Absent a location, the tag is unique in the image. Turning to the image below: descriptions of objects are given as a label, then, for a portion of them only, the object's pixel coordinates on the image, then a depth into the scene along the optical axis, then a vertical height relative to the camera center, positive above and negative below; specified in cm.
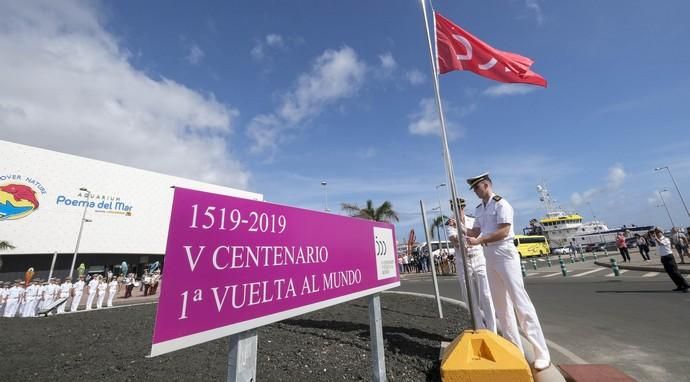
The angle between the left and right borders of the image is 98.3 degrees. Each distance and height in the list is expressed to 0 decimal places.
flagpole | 290 +111
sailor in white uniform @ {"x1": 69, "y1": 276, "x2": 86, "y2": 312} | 1341 -47
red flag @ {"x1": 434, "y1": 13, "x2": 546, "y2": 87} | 468 +321
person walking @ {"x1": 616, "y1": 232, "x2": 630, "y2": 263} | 1652 +48
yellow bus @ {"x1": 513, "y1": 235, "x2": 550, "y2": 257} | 3450 +161
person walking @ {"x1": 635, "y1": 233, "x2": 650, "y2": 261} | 1656 +42
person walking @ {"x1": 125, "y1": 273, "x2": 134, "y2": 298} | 1883 -23
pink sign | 130 +3
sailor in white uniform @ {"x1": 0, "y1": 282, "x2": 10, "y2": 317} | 1205 -43
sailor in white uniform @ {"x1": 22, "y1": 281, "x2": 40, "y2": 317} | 1231 -57
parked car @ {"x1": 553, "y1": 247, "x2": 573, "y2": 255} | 4452 +100
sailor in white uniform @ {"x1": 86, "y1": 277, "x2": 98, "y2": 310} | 1395 -39
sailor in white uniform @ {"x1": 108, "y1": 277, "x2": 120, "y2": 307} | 1470 -42
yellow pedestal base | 204 -69
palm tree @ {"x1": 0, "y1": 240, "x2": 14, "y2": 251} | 2227 +305
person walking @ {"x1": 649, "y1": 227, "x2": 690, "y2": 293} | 712 -21
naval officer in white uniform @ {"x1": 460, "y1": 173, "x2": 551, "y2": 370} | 291 -17
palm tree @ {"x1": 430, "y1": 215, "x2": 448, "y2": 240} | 3952 +540
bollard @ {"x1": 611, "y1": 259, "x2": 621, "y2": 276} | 1113 -57
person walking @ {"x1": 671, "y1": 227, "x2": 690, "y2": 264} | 1288 +46
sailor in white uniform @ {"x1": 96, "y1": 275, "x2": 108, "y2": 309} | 1405 -37
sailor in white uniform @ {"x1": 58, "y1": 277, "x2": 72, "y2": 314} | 1323 -31
